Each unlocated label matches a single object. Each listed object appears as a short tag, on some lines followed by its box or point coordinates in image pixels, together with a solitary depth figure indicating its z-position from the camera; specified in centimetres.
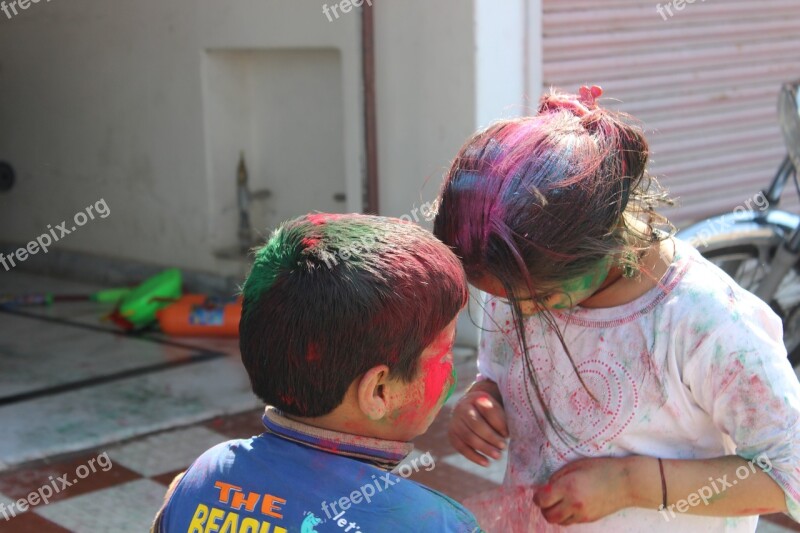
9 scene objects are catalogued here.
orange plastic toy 535
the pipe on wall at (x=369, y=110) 498
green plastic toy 557
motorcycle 376
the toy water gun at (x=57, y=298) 624
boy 129
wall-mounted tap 618
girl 151
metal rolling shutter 510
